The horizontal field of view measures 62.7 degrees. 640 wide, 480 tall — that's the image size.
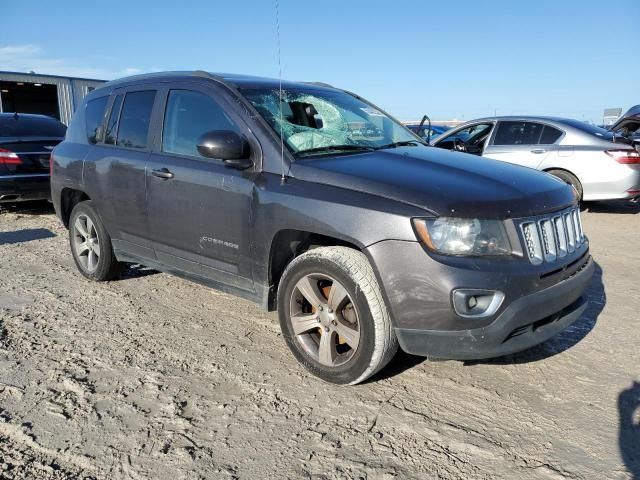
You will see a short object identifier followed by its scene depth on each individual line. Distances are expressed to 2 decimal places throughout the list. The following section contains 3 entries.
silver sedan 7.72
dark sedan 7.34
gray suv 2.61
